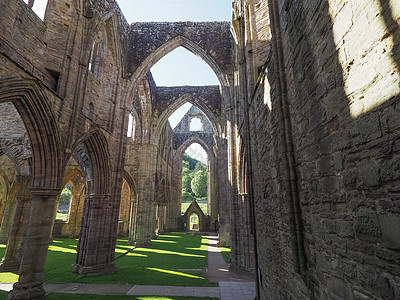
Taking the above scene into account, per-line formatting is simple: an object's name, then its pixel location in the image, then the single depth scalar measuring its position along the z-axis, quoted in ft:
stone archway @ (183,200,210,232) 88.16
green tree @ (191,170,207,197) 152.46
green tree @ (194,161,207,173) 170.11
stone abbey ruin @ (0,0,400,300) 5.08
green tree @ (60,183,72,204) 132.36
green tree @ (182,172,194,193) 163.02
